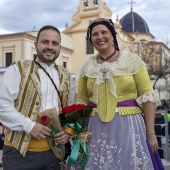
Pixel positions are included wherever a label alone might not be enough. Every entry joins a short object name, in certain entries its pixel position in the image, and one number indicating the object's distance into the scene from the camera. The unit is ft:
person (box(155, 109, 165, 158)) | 24.89
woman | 7.88
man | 7.98
